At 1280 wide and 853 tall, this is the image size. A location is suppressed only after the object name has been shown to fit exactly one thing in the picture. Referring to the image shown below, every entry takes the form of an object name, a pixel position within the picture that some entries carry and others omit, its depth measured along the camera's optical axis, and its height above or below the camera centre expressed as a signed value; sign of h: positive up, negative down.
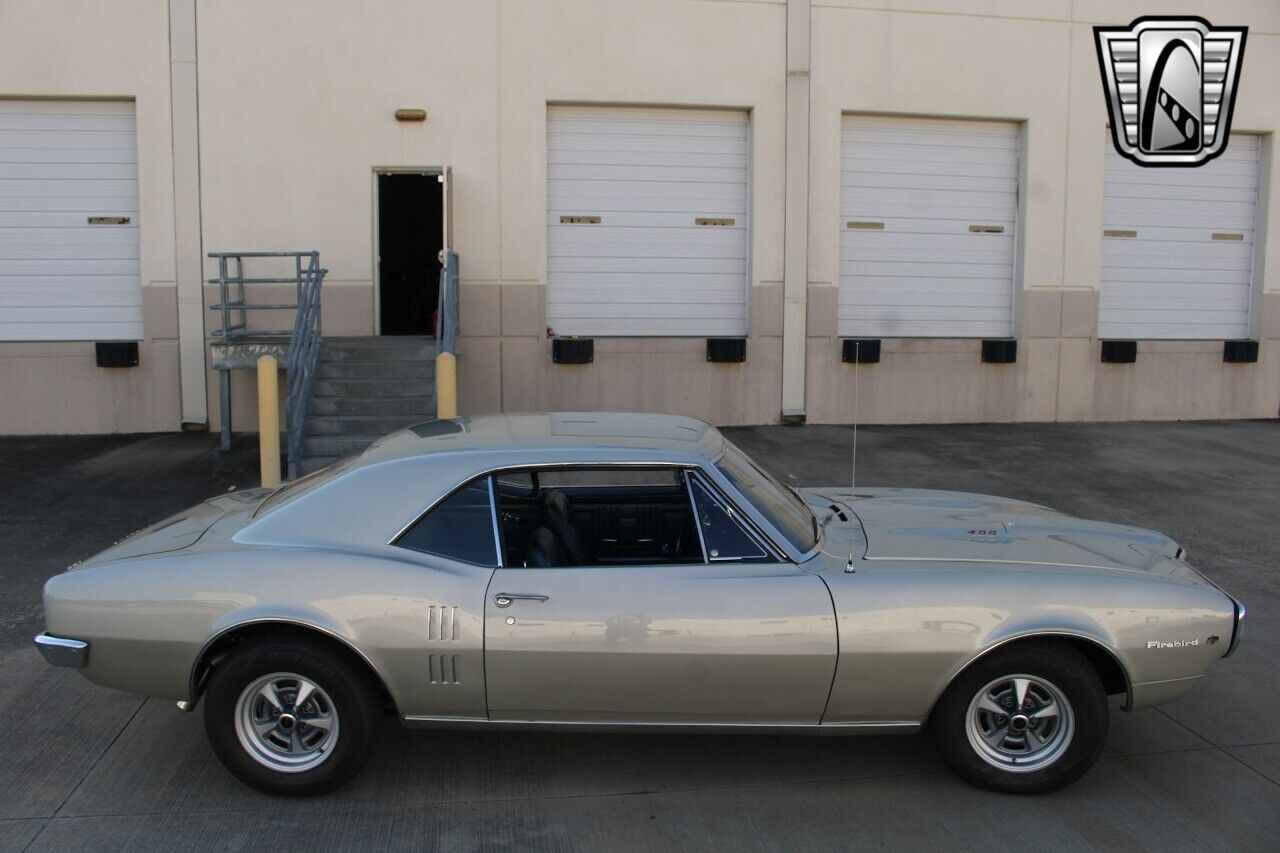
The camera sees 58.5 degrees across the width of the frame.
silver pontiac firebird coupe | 4.20 -1.17
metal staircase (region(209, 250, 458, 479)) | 10.77 -0.54
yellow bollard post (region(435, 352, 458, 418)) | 10.52 -0.65
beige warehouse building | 13.34 +1.38
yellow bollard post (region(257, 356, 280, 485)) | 10.18 -0.97
